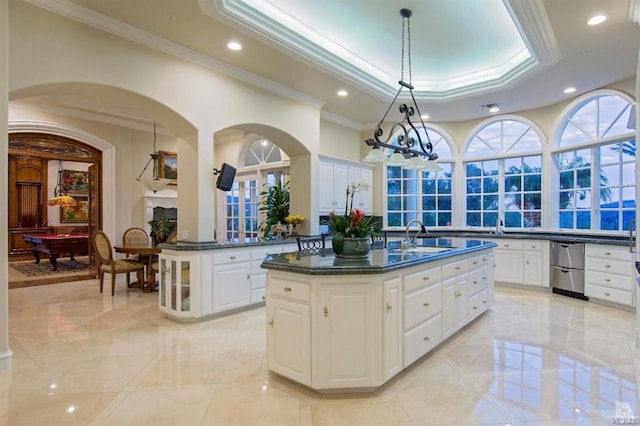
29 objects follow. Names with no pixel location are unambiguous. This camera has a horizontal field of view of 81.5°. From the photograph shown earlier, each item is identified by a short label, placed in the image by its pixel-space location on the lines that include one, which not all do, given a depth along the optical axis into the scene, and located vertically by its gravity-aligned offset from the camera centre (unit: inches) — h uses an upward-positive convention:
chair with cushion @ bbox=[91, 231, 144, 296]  224.5 -29.5
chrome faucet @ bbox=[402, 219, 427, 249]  152.8 -12.0
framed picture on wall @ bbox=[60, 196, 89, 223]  455.8 +3.2
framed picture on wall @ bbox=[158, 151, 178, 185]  301.1 +41.0
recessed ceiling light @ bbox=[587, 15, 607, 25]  137.5 +73.3
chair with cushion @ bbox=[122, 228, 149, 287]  243.4 -15.7
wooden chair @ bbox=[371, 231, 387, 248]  168.5 -14.0
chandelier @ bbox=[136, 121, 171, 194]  247.9 +23.4
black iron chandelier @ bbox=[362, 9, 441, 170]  148.3 +26.6
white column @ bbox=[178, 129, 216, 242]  173.6 +12.9
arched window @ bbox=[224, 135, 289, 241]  289.9 +26.8
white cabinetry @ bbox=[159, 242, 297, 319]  167.6 -31.1
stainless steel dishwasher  214.2 -32.0
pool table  322.7 -27.2
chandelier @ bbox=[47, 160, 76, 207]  405.5 +19.3
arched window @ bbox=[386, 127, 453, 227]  297.0 +18.4
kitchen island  100.2 -29.2
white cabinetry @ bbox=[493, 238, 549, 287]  233.1 -30.4
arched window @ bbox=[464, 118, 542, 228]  261.7 +29.7
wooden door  280.0 +7.2
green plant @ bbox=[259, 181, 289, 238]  250.5 +5.4
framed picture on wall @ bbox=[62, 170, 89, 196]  456.4 +41.6
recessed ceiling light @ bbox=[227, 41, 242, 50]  158.1 +73.1
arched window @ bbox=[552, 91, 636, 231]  209.8 +30.9
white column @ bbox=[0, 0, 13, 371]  113.5 +11.3
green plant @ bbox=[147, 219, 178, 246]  235.0 -10.7
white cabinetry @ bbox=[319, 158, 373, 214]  251.4 +22.7
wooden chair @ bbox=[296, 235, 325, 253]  191.6 -15.1
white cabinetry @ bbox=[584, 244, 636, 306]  187.1 -30.9
